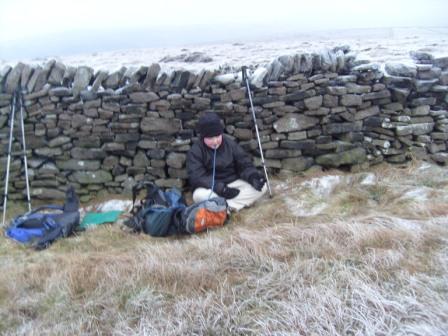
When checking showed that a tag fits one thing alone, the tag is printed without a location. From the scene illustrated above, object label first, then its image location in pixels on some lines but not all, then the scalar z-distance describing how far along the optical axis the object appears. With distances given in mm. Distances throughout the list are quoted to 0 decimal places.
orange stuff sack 5320
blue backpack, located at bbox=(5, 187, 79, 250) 5559
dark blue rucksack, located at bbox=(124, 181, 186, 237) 5520
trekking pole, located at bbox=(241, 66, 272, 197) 6367
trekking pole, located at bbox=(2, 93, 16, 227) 6496
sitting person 5930
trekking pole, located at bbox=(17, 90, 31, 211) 6563
